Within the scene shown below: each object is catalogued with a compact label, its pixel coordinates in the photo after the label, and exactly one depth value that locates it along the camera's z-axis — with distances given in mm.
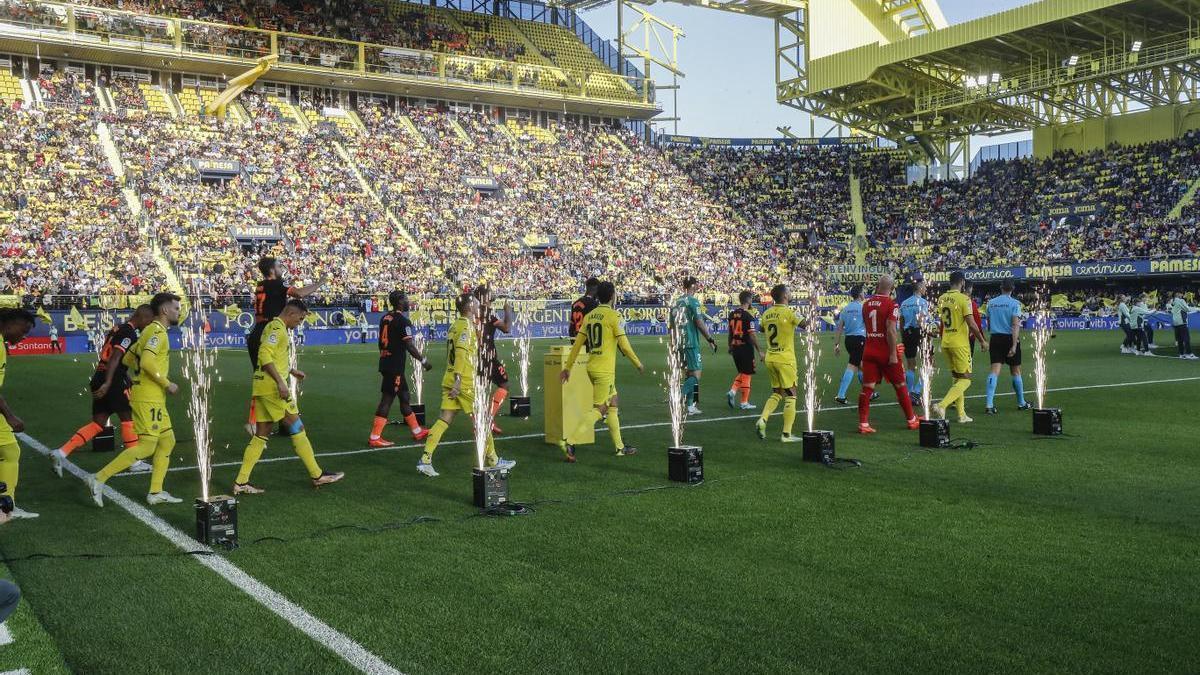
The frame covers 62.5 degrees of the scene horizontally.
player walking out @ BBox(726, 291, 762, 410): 14242
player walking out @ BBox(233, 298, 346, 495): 8492
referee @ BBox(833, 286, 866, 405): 15086
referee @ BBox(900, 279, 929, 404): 15133
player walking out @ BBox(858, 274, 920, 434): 11664
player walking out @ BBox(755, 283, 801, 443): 11516
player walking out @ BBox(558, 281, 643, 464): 10297
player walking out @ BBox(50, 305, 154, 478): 9898
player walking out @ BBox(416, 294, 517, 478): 9562
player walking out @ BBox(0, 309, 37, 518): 7402
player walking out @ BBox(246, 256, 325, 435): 11491
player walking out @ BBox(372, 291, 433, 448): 12375
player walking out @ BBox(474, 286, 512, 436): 11555
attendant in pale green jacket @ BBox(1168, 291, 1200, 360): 24484
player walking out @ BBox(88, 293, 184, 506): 8148
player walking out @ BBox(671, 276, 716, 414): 14602
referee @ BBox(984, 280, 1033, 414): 13797
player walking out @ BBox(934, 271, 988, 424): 12562
